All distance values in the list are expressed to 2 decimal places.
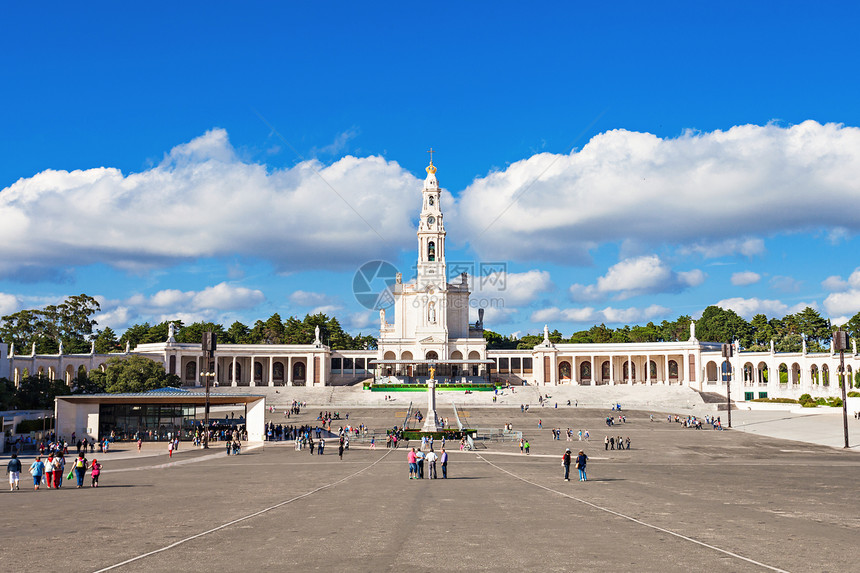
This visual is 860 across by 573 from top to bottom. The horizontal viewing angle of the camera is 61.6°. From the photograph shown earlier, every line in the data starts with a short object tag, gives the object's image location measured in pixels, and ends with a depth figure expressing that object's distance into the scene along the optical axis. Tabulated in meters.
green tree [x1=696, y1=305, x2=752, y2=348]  136.88
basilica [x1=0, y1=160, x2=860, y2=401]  96.75
